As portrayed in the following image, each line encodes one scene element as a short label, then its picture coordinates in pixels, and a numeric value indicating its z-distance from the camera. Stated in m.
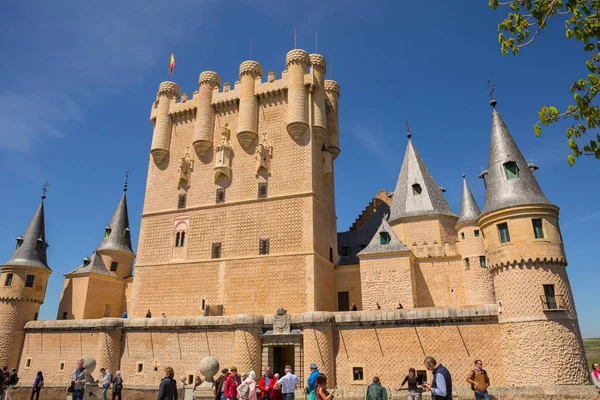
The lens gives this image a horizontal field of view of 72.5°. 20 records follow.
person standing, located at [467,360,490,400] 9.59
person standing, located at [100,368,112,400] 14.05
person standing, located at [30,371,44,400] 16.66
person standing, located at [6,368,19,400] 16.94
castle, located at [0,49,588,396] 16.05
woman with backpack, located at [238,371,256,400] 10.23
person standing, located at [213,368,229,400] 10.29
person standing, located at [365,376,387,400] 8.63
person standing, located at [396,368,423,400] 9.79
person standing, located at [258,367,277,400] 11.43
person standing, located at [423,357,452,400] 7.20
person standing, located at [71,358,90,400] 11.78
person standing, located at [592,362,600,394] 10.34
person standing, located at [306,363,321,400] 9.80
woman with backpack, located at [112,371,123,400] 15.10
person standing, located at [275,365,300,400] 10.48
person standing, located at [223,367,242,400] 10.05
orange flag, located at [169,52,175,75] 31.20
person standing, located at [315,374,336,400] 8.04
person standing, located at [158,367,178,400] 7.55
